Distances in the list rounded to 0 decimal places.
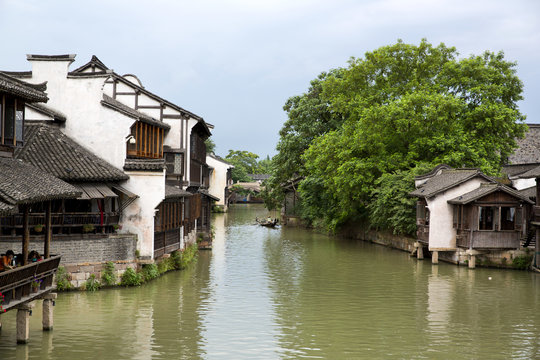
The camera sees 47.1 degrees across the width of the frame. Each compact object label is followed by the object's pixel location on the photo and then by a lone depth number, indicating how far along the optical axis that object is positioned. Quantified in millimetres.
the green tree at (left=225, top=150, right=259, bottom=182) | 140125
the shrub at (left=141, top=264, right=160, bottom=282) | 27766
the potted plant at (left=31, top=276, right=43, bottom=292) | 17334
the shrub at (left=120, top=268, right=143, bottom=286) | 26281
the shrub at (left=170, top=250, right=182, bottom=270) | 32469
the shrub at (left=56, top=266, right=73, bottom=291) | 24328
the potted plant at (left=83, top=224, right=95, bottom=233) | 25469
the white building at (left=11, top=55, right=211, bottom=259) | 27438
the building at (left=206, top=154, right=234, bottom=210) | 93562
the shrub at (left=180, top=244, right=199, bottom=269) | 33184
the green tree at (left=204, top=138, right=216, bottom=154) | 100444
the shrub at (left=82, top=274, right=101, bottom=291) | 24938
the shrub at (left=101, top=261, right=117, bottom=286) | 25562
